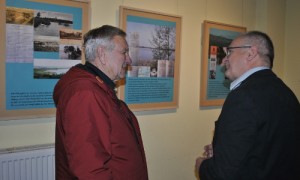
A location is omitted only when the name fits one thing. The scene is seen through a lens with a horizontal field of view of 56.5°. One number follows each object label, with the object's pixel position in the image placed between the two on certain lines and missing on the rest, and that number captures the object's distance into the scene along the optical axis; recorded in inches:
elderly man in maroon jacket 46.8
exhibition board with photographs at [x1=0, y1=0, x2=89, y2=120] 68.1
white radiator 66.4
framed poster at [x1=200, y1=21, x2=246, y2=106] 108.9
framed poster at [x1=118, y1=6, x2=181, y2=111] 88.9
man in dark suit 53.1
